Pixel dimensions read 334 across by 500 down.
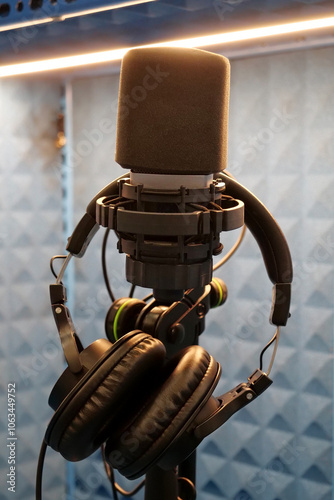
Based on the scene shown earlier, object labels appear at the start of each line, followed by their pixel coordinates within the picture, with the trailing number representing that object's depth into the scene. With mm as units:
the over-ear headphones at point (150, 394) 703
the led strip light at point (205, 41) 791
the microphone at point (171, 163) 677
